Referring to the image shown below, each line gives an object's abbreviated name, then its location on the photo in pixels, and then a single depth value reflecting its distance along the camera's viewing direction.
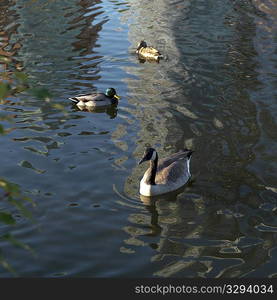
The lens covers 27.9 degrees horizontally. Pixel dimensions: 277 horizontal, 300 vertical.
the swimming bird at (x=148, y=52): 22.69
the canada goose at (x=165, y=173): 13.10
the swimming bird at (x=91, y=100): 18.36
